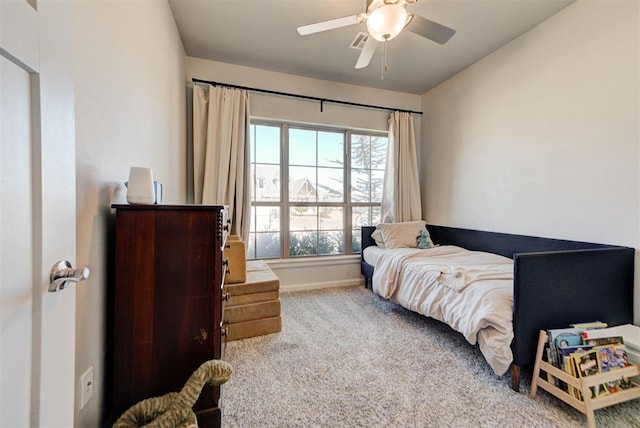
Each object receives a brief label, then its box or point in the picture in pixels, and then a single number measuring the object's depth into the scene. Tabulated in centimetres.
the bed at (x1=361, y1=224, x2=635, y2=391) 158
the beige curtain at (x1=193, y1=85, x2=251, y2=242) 292
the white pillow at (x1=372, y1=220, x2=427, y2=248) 330
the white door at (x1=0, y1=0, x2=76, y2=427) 46
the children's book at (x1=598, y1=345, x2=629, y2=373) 146
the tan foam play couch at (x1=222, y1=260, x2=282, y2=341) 215
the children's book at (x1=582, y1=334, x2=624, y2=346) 153
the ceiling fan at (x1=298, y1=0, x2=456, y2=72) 160
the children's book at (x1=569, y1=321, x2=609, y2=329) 166
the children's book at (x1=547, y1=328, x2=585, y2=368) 152
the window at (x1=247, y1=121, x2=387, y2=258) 338
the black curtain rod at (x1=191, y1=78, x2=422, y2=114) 297
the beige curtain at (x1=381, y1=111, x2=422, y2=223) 367
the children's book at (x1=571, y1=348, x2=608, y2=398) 140
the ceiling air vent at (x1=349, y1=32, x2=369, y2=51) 256
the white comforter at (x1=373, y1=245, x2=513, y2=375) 165
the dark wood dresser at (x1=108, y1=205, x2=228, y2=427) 113
